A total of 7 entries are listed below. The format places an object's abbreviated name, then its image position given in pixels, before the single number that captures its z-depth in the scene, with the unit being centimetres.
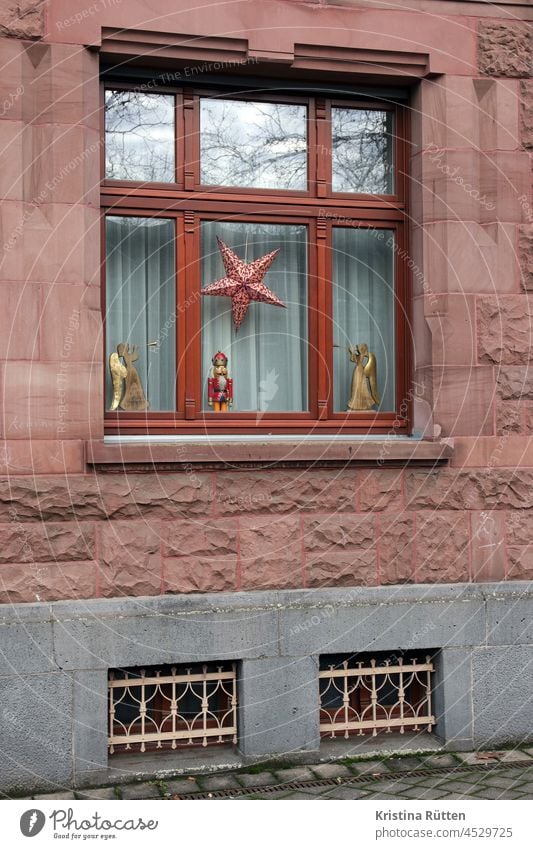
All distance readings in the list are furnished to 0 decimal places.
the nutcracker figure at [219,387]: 793
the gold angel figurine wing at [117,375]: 770
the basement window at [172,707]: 736
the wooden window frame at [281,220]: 777
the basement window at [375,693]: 770
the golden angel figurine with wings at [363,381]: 820
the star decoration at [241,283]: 796
